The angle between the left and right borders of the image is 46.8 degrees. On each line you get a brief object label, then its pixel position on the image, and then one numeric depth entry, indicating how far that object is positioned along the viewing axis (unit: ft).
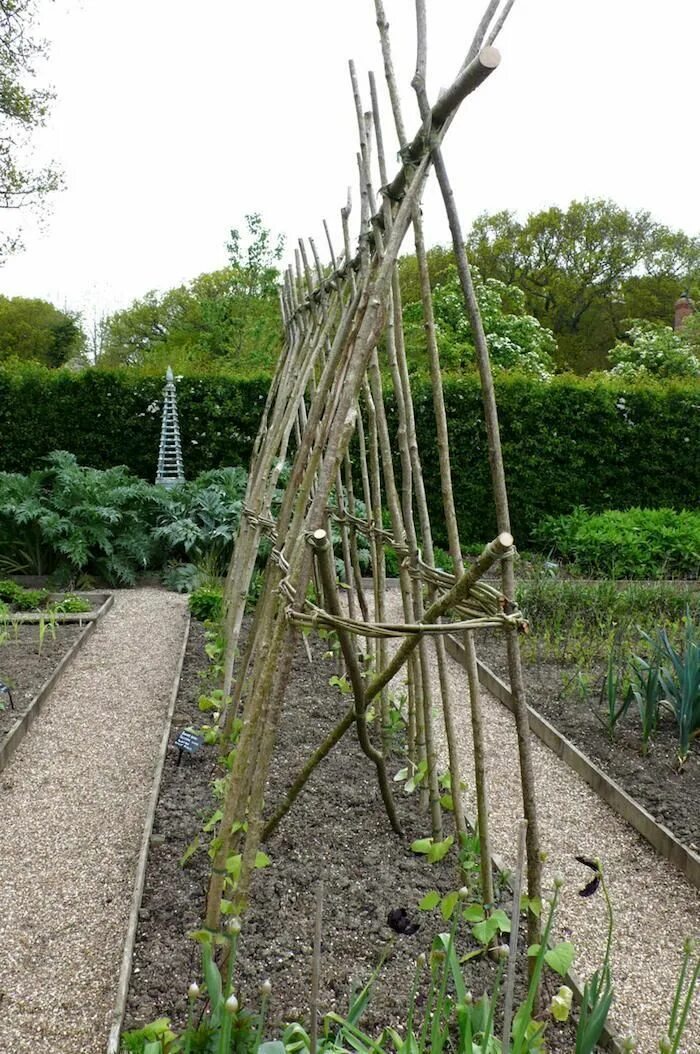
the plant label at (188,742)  10.53
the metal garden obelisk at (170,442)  31.07
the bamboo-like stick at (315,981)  3.42
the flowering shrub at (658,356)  69.15
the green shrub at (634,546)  27.58
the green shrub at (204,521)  25.71
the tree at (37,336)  102.58
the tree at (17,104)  42.06
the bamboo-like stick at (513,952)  3.63
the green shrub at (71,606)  21.17
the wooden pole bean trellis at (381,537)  5.98
